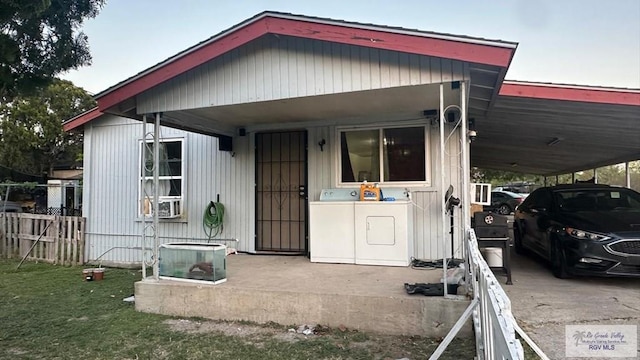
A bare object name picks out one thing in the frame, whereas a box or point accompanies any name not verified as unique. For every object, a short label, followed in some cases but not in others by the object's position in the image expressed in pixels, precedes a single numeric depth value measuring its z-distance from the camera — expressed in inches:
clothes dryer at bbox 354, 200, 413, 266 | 197.9
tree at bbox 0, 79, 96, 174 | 782.5
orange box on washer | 209.2
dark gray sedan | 181.0
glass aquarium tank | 173.2
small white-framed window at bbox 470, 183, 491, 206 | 199.6
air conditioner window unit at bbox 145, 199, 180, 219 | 275.4
